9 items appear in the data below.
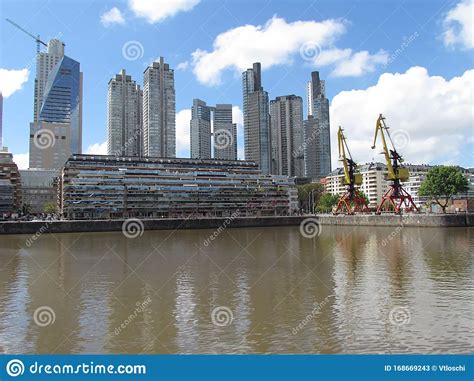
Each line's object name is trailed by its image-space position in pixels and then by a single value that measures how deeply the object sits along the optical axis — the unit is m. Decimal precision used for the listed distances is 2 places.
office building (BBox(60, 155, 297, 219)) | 118.62
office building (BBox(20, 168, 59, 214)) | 176.57
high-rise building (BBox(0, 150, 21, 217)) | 120.00
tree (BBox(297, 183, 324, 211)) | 175.00
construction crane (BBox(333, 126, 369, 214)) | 98.44
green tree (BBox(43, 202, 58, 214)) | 143.38
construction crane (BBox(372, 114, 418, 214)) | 85.62
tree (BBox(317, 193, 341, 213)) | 149.62
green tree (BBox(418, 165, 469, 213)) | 91.56
